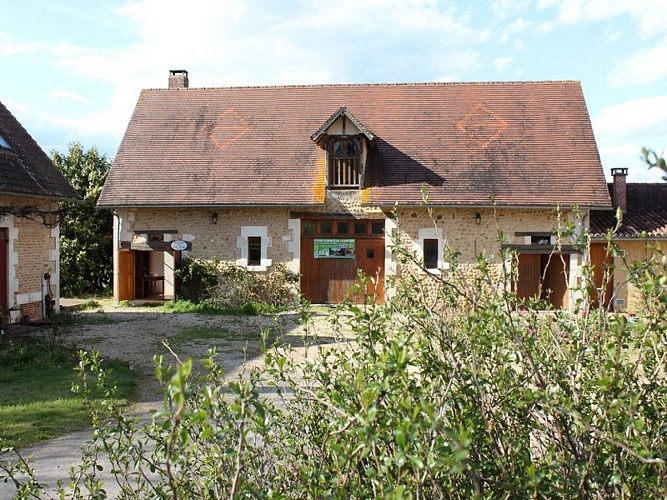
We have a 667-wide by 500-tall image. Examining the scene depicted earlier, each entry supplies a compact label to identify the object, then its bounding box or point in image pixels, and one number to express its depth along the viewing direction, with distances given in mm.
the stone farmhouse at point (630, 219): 14352
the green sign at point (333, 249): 15602
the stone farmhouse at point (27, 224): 11555
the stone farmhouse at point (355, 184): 15141
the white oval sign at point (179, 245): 15578
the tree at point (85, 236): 19328
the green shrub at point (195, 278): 15430
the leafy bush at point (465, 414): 2018
